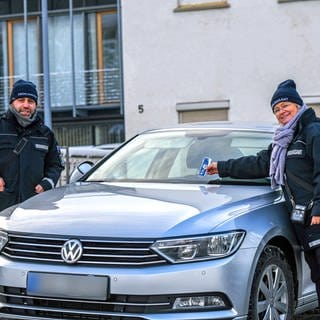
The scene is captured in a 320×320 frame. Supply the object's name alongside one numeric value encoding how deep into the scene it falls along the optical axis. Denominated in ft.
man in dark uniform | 17.99
